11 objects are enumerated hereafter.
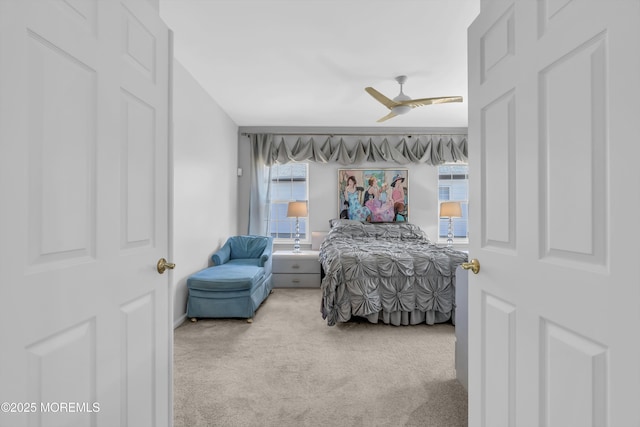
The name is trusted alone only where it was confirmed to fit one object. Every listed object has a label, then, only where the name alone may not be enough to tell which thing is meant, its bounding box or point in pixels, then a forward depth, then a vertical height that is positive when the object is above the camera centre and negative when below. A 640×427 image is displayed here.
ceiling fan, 3.24 +1.22
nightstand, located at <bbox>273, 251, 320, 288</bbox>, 4.57 -0.88
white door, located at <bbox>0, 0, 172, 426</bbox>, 0.68 +0.00
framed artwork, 5.16 +0.34
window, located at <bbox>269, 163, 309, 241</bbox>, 5.30 +0.36
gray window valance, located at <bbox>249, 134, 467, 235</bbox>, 5.08 +1.02
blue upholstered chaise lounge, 3.14 -0.83
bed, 2.98 -0.73
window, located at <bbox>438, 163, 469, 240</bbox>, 5.32 +0.42
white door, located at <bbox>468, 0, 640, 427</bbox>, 0.65 +0.00
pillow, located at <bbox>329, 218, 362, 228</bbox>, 4.90 -0.14
